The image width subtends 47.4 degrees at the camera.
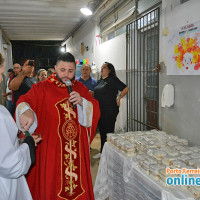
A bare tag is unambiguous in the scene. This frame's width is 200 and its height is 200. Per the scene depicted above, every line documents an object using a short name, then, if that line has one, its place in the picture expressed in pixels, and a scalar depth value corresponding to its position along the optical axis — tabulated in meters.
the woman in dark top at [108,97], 3.74
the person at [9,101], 5.89
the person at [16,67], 5.94
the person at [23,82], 3.60
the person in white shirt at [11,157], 1.05
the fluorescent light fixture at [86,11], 5.12
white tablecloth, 1.55
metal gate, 3.29
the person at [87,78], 4.67
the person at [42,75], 5.25
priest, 1.94
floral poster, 2.21
